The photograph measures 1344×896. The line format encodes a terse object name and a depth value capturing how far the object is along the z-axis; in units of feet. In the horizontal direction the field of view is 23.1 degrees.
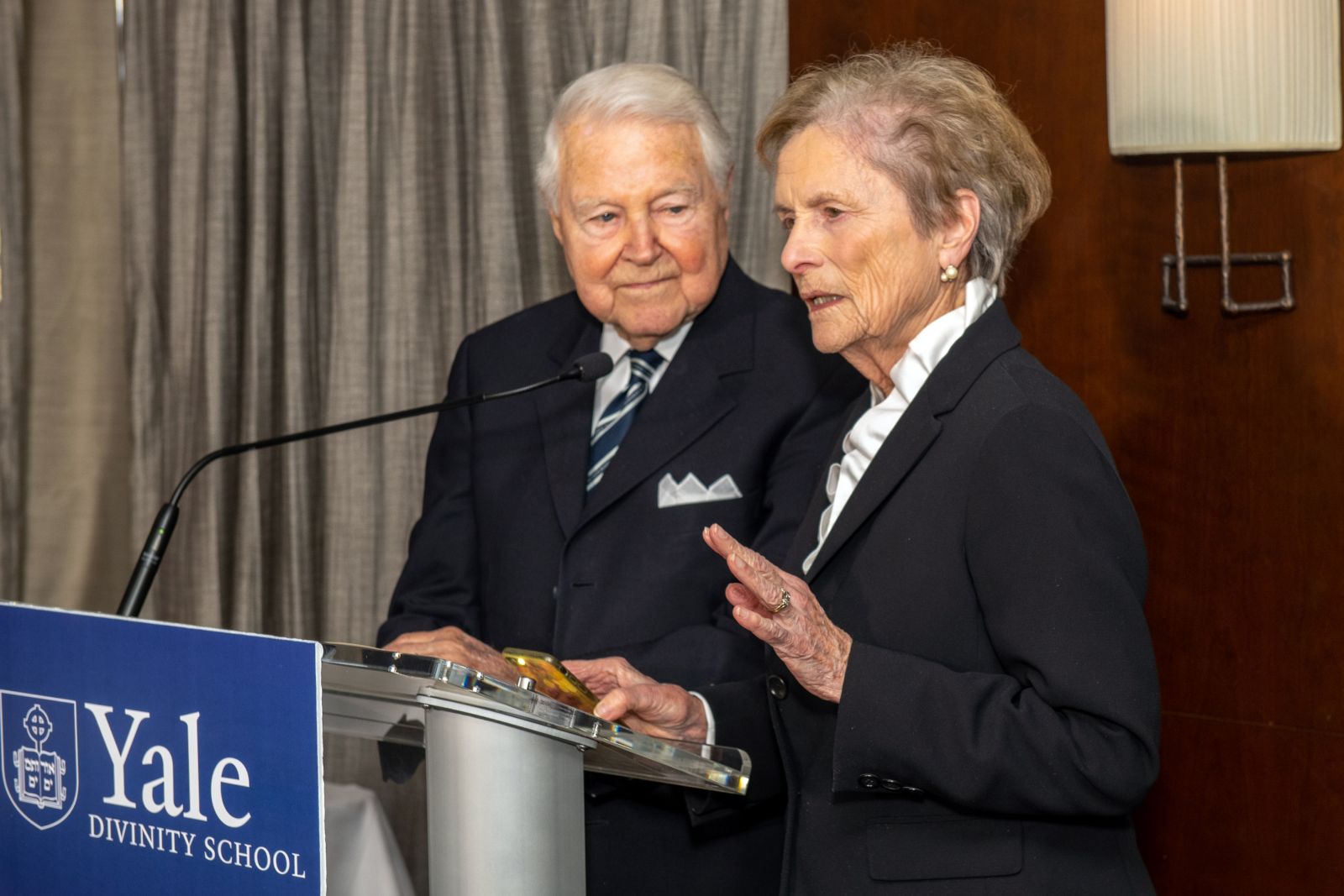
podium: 8.19
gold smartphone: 8.71
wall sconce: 10.40
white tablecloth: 10.07
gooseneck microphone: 9.39
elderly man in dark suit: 9.63
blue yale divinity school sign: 8.22
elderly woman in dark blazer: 8.44
